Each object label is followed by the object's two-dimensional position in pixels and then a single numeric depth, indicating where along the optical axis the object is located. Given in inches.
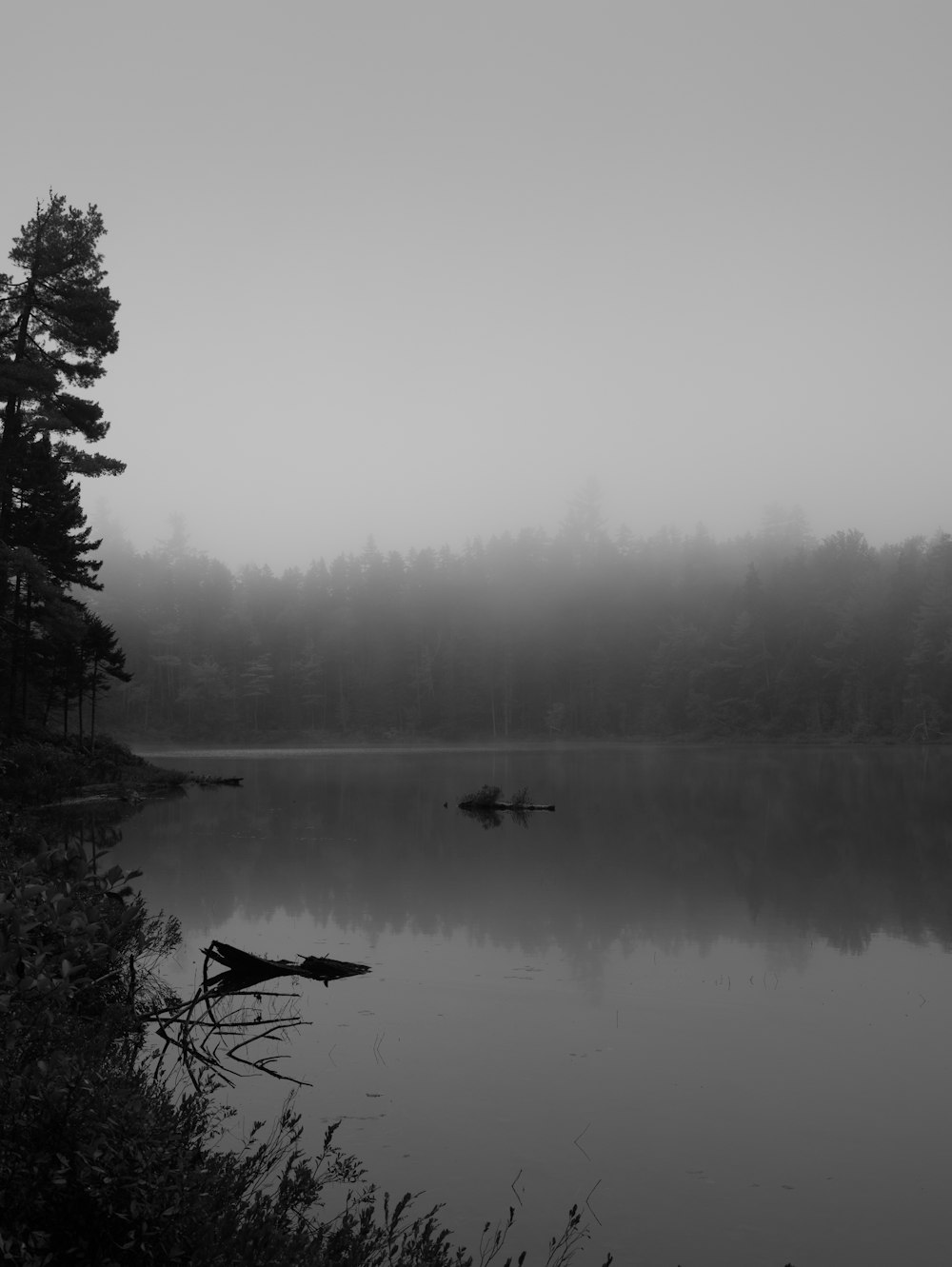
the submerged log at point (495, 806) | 1312.7
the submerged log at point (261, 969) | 490.3
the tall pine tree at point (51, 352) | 1067.3
